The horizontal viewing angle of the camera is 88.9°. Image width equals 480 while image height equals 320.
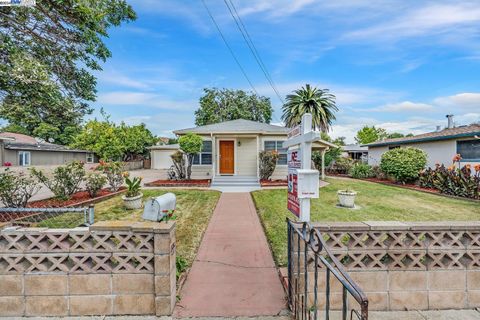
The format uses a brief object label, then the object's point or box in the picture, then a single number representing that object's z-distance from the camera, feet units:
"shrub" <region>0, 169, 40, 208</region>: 21.39
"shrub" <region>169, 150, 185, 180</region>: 46.37
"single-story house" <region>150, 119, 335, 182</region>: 47.47
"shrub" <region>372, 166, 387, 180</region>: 54.98
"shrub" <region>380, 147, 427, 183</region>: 44.32
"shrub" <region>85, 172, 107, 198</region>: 29.70
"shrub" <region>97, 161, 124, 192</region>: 33.42
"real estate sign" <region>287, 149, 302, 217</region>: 11.62
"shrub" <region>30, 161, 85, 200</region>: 26.40
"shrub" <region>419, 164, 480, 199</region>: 32.14
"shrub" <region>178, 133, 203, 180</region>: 41.78
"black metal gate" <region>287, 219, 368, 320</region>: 8.67
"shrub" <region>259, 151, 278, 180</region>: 44.42
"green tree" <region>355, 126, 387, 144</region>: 160.47
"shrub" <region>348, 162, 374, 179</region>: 59.62
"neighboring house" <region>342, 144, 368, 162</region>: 109.29
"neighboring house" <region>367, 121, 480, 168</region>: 42.22
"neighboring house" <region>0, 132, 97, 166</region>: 64.69
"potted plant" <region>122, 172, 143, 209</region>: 26.03
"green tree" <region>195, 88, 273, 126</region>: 105.40
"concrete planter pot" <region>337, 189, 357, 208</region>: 26.43
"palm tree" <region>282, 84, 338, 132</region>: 97.09
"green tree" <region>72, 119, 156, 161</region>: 88.99
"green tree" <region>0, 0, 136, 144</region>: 15.92
